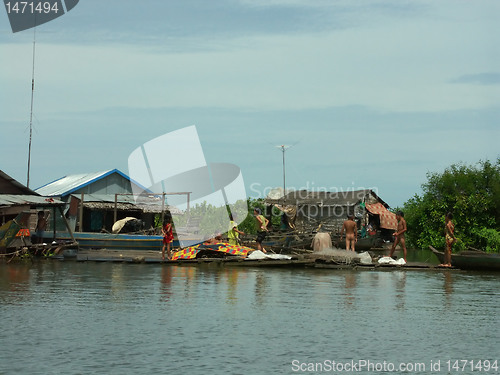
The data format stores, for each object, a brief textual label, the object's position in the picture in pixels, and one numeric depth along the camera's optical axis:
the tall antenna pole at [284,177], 47.99
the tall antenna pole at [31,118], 31.15
